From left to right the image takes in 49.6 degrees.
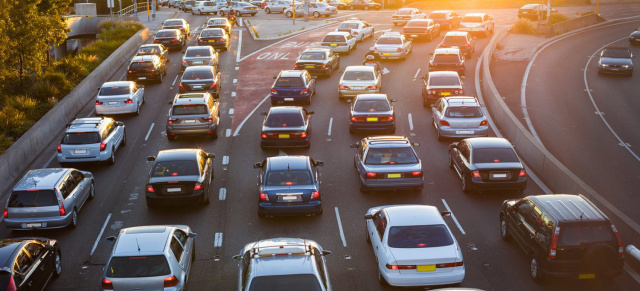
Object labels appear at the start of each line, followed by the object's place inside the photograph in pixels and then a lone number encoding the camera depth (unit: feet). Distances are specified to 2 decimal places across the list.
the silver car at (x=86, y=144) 75.31
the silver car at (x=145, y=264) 42.37
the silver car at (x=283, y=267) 37.83
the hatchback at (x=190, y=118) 83.76
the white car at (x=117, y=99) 95.50
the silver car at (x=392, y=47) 132.77
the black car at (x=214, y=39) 144.97
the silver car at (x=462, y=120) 81.35
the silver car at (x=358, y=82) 101.55
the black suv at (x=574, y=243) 43.93
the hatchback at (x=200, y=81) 102.89
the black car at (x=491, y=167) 64.08
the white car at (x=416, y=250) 44.47
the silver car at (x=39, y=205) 58.03
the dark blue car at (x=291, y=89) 98.94
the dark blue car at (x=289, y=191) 58.95
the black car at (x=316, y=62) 116.98
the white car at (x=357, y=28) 157.79
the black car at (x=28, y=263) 44.06
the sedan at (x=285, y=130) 79.00
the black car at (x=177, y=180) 61.93
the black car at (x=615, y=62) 134.00
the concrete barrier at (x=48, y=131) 74.42
